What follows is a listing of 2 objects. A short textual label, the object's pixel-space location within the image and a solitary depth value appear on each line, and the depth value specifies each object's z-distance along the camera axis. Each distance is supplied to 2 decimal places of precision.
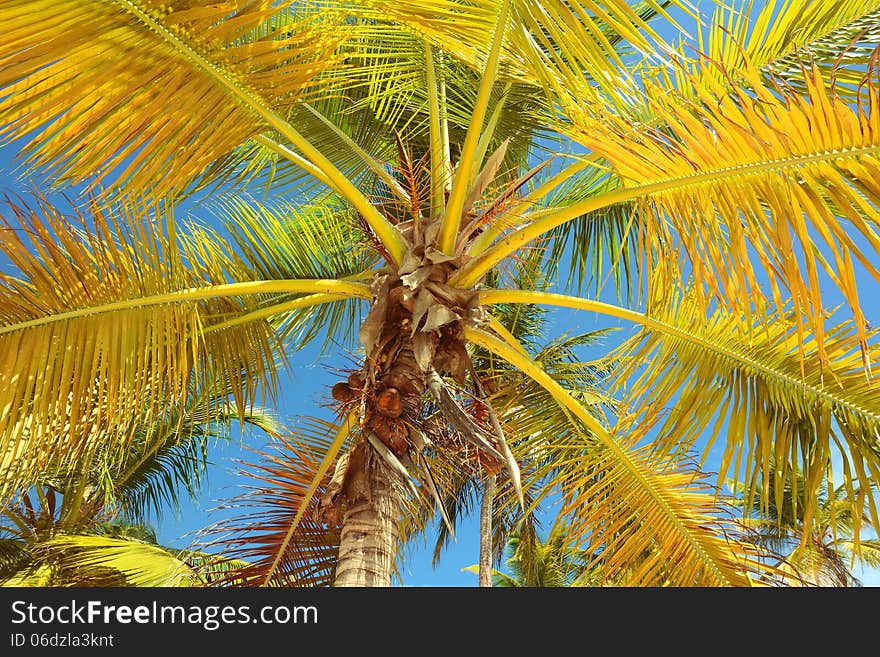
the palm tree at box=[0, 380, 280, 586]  5.65
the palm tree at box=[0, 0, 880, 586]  2.26
